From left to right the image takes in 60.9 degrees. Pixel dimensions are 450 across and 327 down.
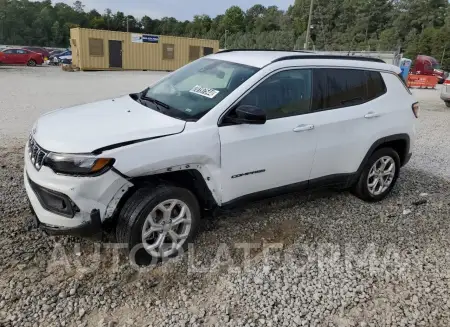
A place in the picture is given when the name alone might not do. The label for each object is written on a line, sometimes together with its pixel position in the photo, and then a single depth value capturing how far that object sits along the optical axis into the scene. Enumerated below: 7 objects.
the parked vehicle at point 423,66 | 24.33
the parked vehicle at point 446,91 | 13.46
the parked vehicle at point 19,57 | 27.92
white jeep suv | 2.81
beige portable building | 27.50
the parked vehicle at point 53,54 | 35.00
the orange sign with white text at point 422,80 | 22.35
